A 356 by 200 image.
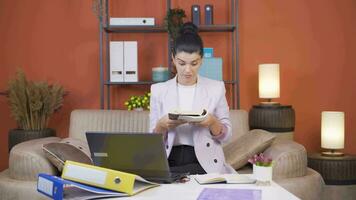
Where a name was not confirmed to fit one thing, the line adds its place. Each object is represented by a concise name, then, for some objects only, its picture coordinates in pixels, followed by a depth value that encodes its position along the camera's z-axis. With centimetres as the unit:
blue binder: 138
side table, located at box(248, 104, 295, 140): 364
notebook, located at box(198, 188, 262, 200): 142
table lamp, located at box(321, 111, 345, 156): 357
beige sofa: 269
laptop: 157
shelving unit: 395
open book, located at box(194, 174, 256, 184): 164
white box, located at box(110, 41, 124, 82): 387
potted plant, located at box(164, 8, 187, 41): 380
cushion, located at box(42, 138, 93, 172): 268
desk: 143
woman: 228
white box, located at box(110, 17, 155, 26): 388
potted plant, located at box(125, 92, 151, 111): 382
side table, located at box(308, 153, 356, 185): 342
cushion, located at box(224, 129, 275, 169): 296
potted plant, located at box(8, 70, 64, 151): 361
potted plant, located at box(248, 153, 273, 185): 161
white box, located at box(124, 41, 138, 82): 386
